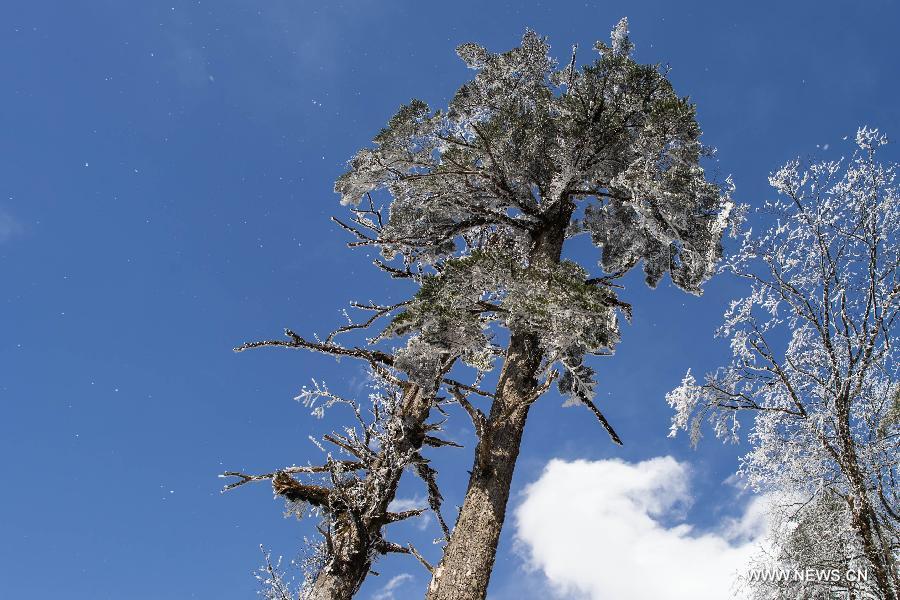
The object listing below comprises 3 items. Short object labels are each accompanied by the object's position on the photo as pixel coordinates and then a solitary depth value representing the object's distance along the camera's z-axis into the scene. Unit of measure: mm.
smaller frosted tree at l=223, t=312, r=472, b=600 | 8219
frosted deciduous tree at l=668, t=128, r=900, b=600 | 8539
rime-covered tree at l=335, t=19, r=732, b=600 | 6238
